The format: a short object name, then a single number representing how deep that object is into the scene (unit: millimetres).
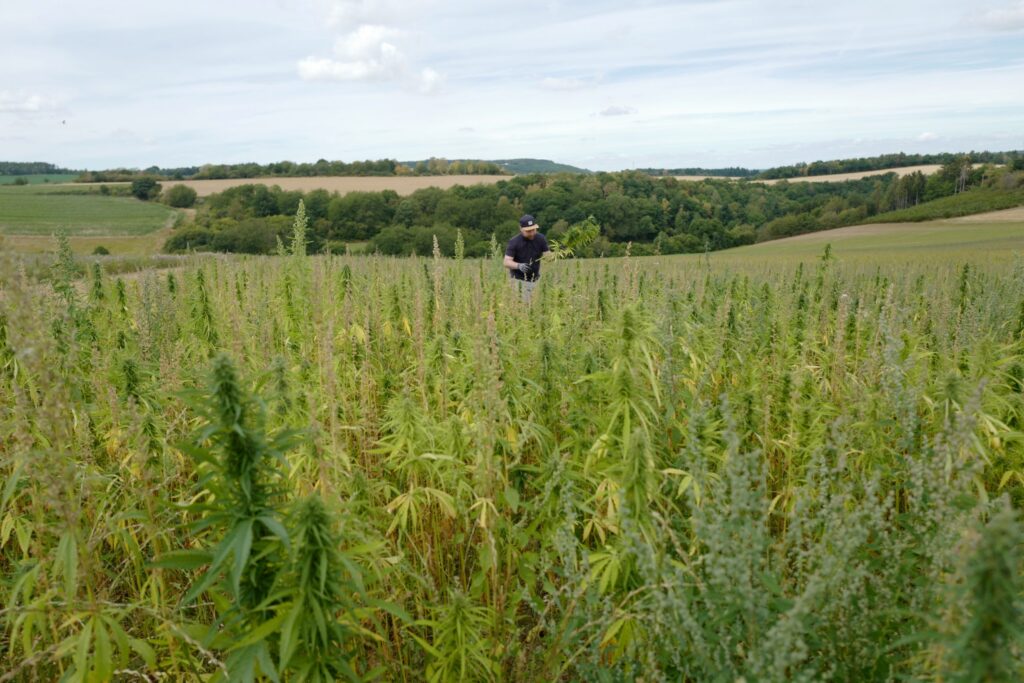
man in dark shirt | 10086
